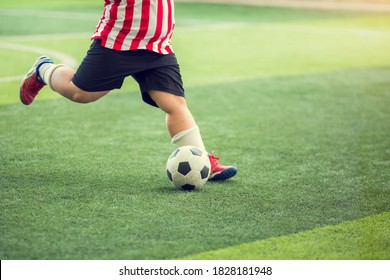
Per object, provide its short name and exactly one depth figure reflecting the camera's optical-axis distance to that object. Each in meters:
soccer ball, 10.01
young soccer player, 10.24
